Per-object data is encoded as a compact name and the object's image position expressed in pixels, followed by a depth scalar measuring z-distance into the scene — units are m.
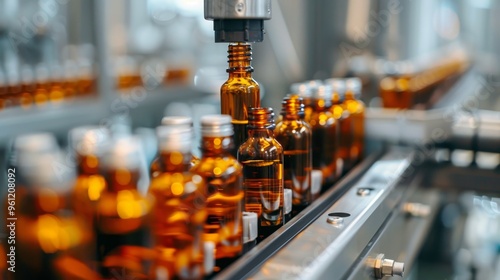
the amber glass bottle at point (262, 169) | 0.76
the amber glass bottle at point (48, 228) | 0.54
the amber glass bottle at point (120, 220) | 0.55
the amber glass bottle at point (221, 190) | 0.63
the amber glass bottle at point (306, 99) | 1.01
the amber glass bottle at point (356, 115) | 1.17
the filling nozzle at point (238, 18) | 0.76
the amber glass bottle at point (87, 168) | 0.57
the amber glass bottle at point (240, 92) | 0.81
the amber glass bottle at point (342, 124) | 1.08
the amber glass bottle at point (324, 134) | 1.00
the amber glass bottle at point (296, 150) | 0.87
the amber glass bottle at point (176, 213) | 0.57
